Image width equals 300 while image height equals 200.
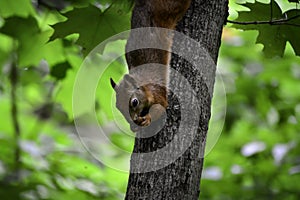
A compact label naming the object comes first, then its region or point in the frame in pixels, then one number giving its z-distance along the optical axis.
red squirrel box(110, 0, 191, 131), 4.72
